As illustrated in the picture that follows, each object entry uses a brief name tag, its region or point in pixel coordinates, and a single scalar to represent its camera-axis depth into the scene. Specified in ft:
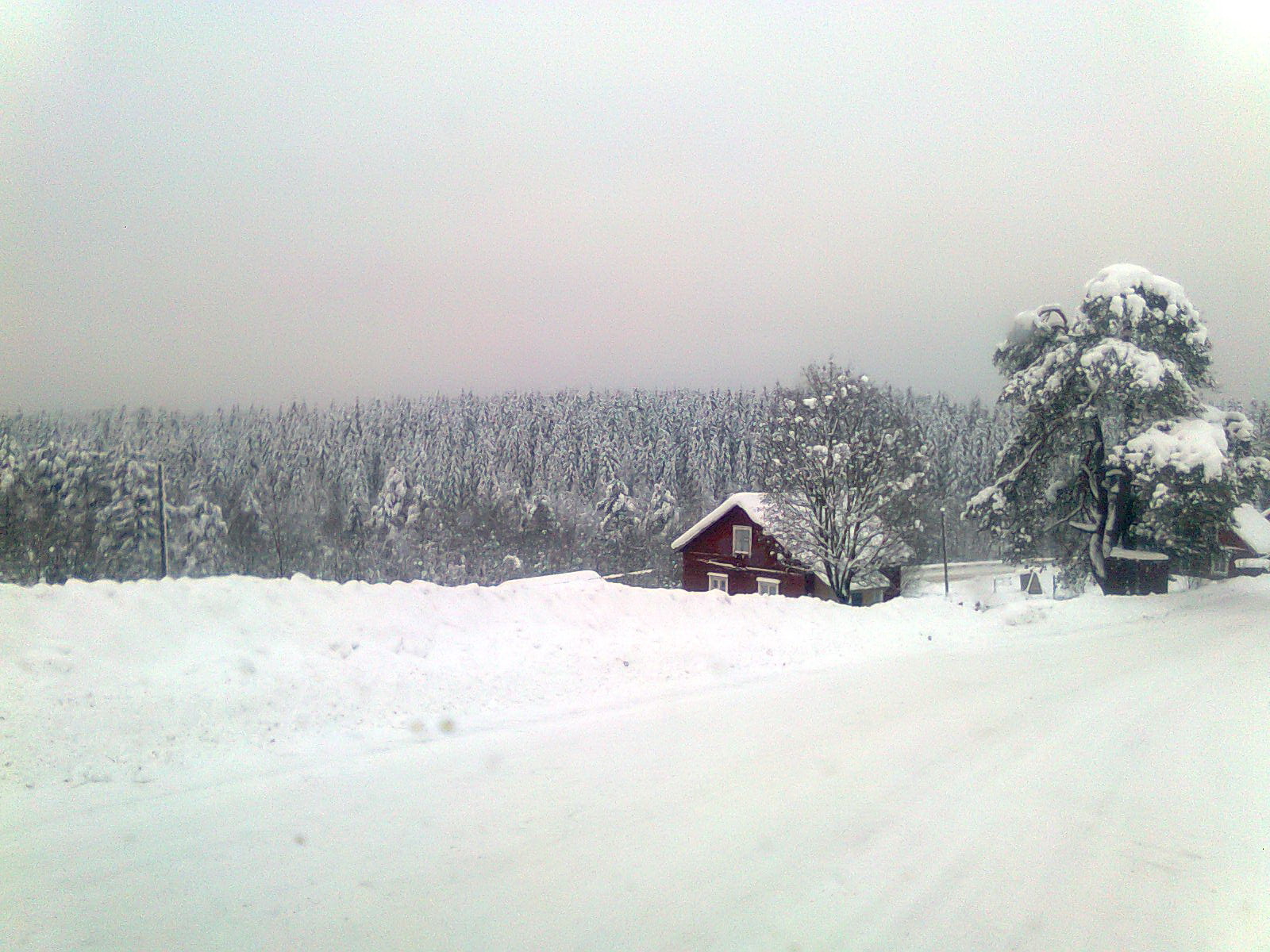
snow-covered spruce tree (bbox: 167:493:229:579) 139.64
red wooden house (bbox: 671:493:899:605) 108.17
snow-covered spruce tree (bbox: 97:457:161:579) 123.34
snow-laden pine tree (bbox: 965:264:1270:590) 76.38
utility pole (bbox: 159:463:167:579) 82.72
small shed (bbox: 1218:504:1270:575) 91.25
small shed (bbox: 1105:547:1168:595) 81.00
